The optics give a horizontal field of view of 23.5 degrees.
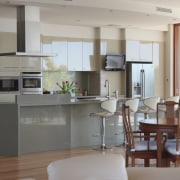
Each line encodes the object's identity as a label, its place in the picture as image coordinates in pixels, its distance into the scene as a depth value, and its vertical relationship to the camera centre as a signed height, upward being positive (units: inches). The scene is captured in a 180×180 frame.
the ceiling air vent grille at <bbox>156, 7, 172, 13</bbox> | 377.2 +62.4
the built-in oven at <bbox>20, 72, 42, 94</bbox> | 400.2 -2.5
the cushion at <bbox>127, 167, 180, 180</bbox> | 116.1 -25.2
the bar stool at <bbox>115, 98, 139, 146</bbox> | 337.1 -18.8
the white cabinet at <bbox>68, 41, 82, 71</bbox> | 448.5 +25.5
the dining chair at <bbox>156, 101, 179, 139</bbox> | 238.9 -19.0
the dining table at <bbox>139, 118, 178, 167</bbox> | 217.3 -25.3
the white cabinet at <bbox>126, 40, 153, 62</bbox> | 477.7 +32.9
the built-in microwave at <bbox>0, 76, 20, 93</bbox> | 391.5 -3.8
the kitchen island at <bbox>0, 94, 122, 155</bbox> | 304.3 -34.0
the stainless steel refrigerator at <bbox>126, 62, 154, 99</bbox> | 471.5 +0.0
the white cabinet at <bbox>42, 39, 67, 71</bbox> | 429.4 +24.6
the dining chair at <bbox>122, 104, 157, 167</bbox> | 221.1 -34.7
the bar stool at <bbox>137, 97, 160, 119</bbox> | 346.2 -18.4
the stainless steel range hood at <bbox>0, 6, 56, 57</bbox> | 337.1 +38.7
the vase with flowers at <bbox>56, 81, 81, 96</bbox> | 337.7 -8.0
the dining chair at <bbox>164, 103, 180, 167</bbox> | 213.9 -35.2
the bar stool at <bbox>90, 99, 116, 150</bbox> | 326.6 -21.3
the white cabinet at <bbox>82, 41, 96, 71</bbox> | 458.0 +24.6
